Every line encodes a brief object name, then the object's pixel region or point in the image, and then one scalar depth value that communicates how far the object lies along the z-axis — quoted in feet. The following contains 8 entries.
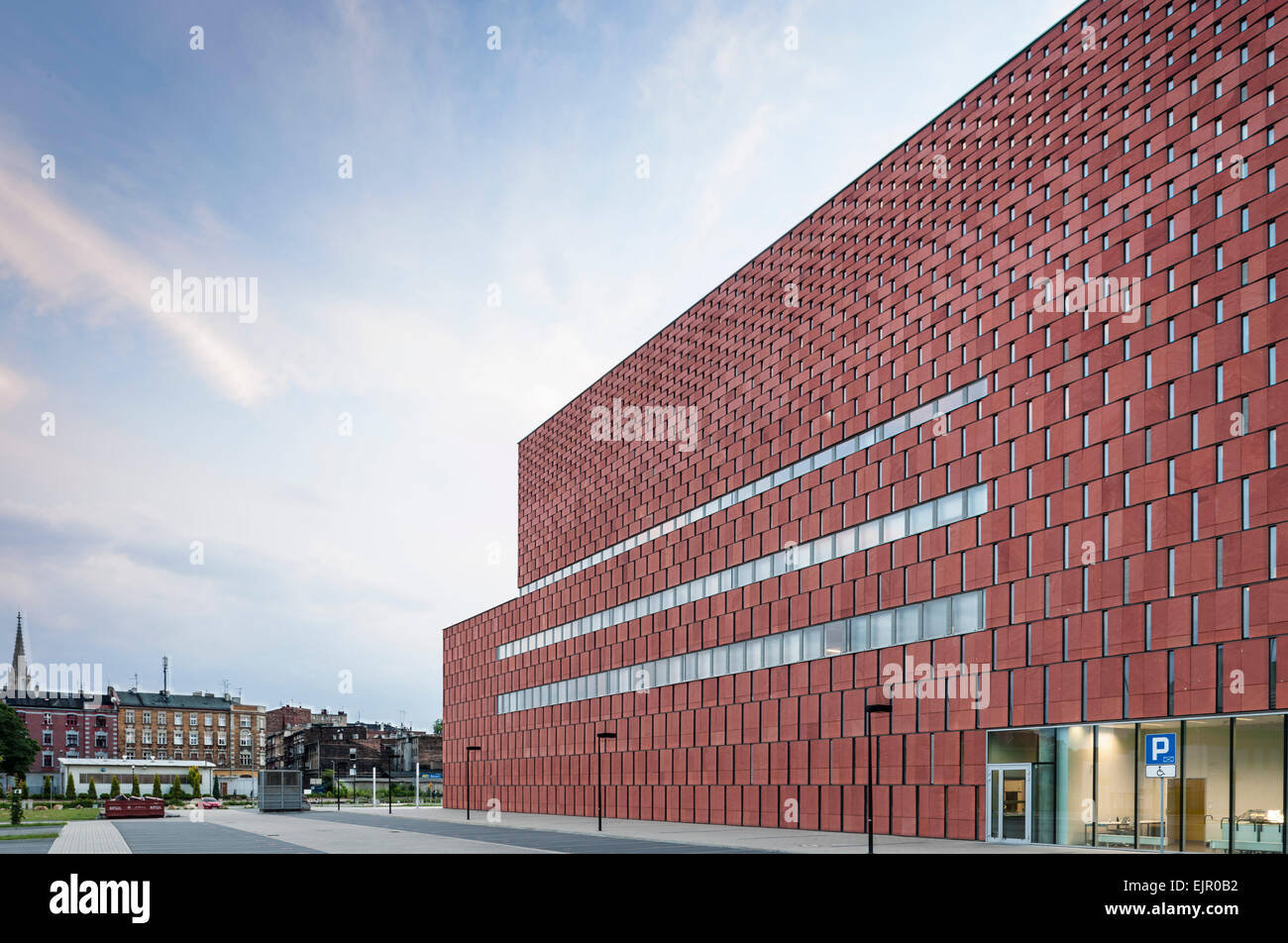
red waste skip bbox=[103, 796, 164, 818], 244.18
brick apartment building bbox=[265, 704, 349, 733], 599.16
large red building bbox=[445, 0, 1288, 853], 101.86
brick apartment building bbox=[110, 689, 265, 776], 533.96
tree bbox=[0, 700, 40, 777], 330.54
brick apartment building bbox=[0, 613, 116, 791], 489.67
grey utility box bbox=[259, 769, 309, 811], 273.75
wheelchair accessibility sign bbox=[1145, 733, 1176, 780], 103.40
